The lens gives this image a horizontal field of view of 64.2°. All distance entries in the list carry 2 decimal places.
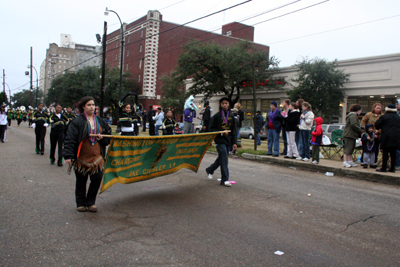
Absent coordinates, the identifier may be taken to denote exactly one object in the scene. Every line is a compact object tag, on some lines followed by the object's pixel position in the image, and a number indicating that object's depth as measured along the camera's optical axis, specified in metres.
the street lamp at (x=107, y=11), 25.42
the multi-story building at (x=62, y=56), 131.62
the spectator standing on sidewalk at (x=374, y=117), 9.72
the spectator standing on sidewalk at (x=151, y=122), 18.12
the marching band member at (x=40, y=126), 11.57
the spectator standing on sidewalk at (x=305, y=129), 10.47
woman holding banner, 4.75
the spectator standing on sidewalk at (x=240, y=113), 13.40
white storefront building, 25.14
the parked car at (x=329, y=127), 20.35
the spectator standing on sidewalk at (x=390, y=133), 8.45
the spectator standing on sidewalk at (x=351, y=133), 9.54
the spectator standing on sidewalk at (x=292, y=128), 10.97
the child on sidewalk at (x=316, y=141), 10.30
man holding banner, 7.16
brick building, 52.48
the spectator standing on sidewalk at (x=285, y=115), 11.31
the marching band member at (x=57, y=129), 9.73
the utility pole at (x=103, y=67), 24.00
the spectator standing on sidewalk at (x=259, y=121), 18.06
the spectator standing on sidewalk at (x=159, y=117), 16.08
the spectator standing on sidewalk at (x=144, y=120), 25.39
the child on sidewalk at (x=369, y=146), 9.66
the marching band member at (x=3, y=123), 15.77
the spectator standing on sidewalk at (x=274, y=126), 11.46
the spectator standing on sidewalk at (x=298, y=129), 11.34
